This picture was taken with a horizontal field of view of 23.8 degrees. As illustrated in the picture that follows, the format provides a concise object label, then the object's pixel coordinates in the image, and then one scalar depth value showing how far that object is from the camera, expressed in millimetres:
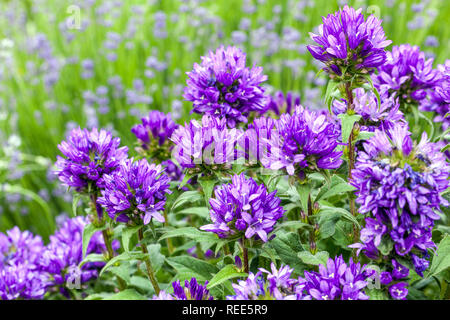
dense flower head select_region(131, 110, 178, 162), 910
